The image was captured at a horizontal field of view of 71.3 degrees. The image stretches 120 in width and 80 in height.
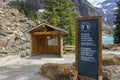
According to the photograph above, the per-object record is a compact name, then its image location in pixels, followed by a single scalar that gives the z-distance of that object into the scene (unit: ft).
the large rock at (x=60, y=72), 12.94
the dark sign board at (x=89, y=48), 9.26
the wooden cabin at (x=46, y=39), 25.61
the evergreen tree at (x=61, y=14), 43.30
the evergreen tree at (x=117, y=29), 42.02
